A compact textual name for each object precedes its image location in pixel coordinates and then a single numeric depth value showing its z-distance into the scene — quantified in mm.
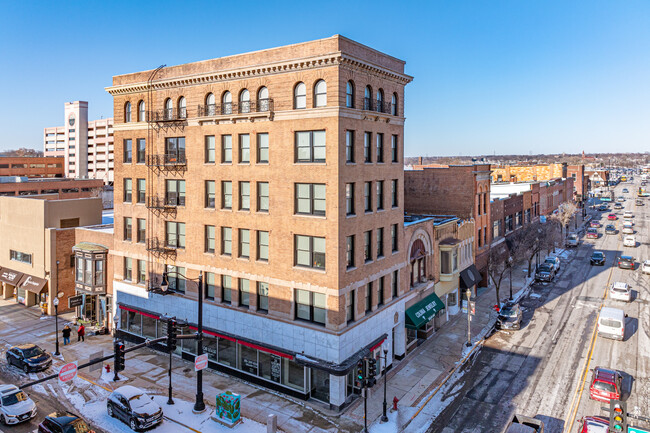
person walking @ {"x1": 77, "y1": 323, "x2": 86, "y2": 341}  35406
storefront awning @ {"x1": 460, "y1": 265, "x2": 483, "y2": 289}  42478
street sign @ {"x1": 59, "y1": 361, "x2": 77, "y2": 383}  19703
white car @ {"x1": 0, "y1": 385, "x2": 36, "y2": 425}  23258
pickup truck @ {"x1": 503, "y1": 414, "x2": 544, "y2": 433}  19016
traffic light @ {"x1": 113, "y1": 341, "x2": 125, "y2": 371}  21819
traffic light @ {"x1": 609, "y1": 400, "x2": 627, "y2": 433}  17812
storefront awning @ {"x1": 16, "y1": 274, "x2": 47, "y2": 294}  41875
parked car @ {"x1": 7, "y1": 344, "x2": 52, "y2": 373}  29906
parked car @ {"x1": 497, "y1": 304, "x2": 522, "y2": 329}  37344
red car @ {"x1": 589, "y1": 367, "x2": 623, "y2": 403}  24688
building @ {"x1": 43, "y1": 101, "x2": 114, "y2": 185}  147950
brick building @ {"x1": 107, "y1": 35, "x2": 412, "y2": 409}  25484
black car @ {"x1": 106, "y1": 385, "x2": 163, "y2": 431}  22641
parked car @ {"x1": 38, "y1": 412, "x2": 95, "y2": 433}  20841
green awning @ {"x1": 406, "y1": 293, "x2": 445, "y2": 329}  32062
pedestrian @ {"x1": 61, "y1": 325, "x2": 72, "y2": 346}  34344
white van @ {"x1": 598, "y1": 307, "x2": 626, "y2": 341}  34344
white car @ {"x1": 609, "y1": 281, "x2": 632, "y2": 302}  44406
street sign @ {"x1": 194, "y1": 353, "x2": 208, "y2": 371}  24436
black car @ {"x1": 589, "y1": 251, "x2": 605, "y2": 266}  60594
